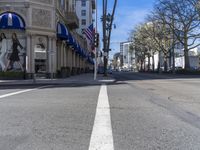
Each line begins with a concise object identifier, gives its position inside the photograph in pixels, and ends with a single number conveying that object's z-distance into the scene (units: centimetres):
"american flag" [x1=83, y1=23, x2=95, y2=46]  2094
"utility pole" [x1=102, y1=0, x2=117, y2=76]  2336
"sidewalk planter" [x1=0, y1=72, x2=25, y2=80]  1820
